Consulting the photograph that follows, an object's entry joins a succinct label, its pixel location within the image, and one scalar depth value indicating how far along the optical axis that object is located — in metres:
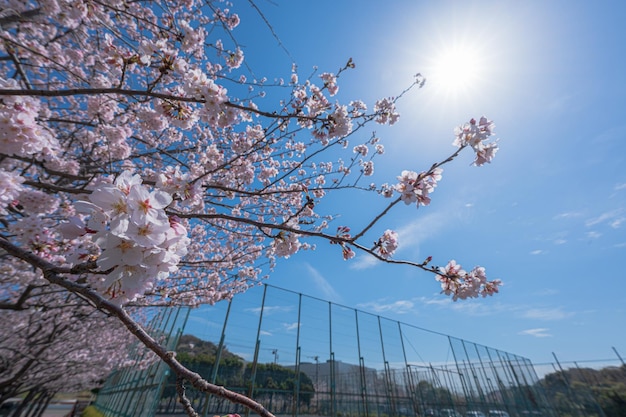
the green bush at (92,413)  11.35
